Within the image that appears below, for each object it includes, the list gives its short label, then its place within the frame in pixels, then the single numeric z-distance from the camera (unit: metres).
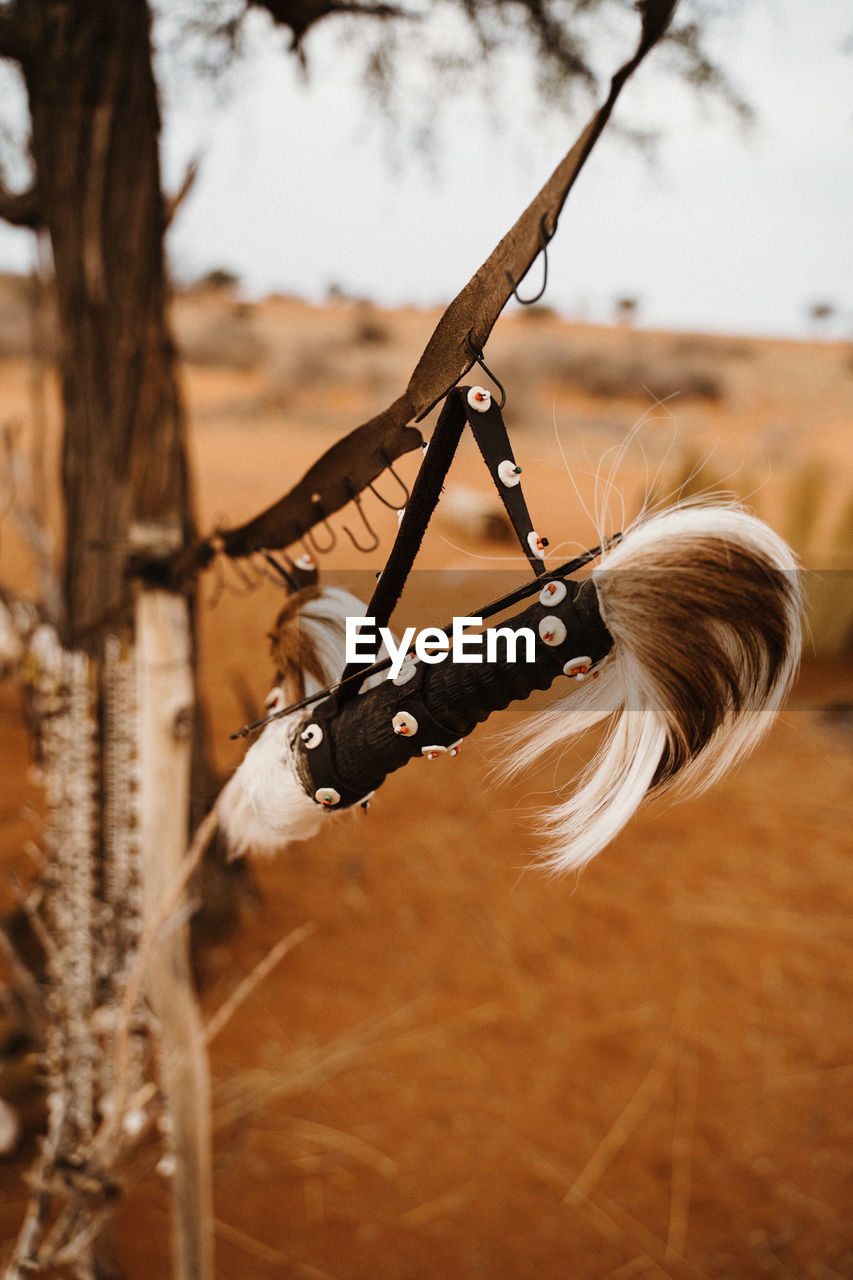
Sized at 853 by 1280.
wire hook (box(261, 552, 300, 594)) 1.08
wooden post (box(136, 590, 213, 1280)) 1.70
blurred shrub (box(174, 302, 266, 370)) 20.20
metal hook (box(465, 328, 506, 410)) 0.66
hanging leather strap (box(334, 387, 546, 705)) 0.67
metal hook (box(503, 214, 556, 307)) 0.58
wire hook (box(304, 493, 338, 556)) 0.98
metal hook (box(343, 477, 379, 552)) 0.92
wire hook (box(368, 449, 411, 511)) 0.83
